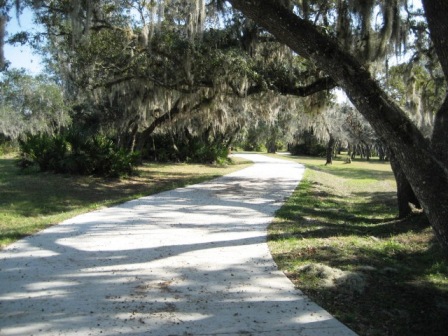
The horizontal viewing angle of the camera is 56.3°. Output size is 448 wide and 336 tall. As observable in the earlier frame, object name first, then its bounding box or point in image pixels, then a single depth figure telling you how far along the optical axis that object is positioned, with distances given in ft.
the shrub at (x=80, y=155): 51.70
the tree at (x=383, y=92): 12.27
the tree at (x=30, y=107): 109.60
